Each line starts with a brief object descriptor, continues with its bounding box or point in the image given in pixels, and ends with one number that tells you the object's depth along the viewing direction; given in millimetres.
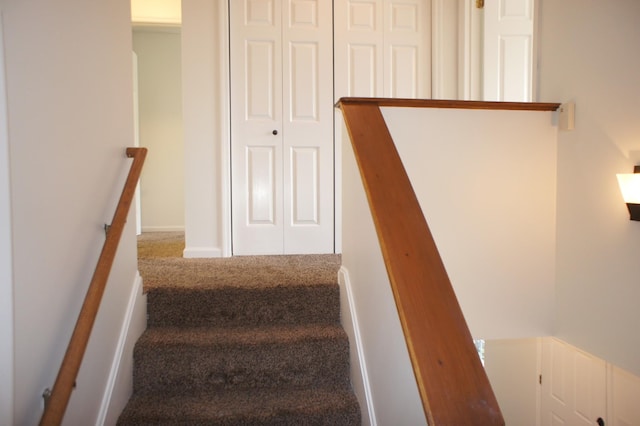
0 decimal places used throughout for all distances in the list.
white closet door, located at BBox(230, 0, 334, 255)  3090
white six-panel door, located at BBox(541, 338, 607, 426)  2482
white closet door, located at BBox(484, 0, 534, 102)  2783
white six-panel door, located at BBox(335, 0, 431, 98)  3182
